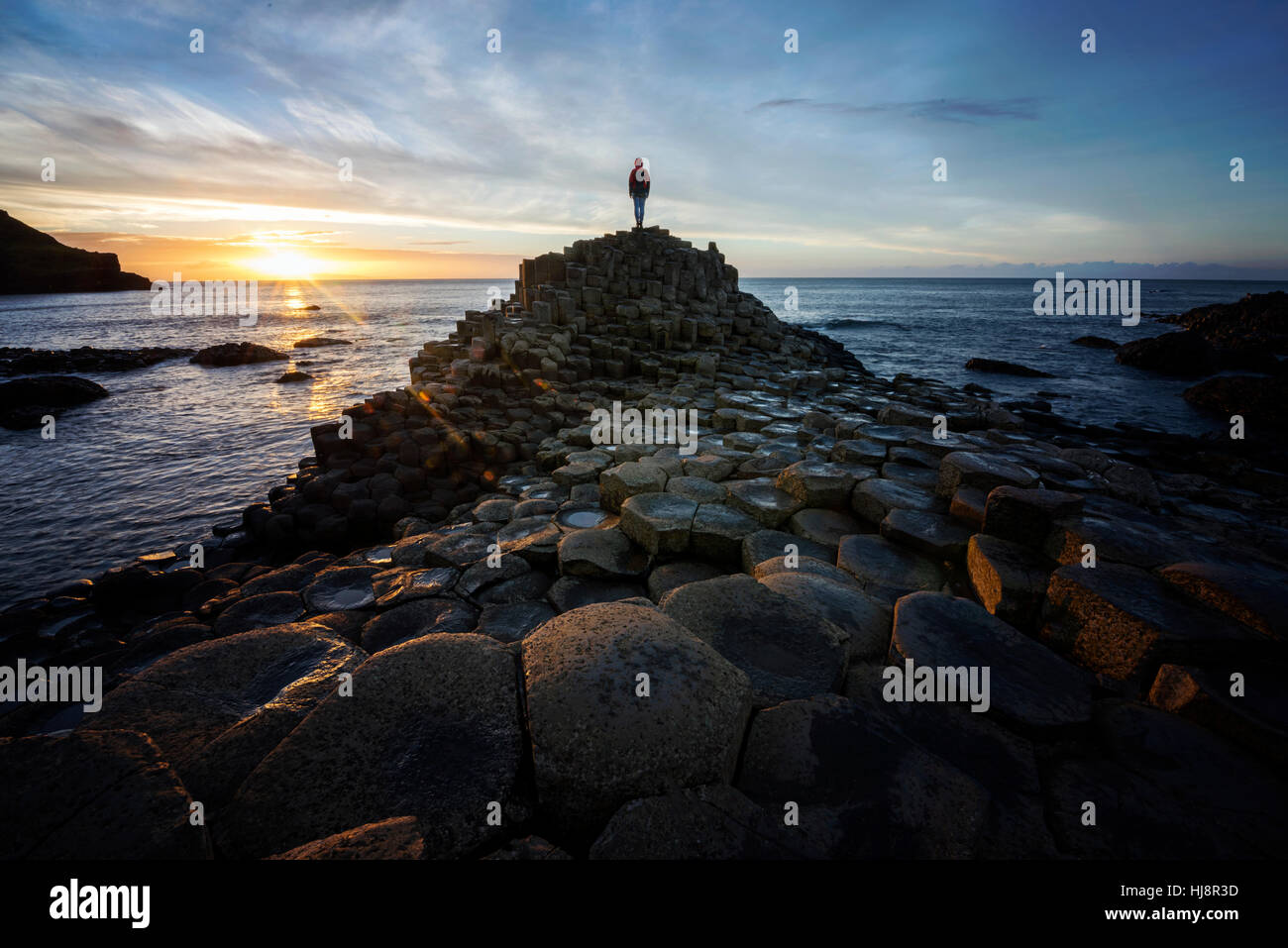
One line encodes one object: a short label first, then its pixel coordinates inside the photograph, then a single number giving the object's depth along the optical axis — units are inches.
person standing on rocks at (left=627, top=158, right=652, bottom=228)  672.4
